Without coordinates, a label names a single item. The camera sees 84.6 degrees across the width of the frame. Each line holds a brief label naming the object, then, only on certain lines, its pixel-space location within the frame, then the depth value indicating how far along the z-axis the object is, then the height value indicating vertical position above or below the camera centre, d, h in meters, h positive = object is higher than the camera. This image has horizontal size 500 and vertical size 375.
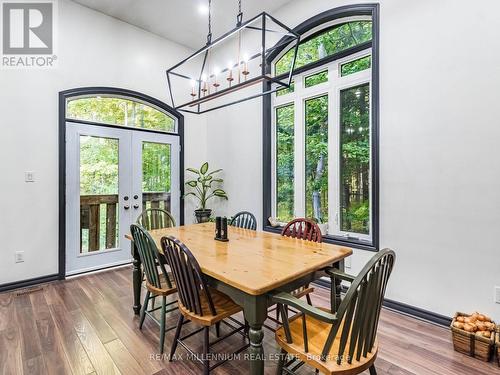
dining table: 1.45 -0.51
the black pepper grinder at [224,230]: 2.45 -0.39
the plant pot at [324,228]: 3.38 -0.51
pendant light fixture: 3.87 +2.08
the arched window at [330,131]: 3.03 +0.70
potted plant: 4.72 -0.05
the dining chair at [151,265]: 2.07 -0.62
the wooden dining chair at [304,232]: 2.38 -0.43
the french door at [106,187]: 3.69 -0.01
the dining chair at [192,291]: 1.66 -0.66
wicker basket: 1.96 -1.15
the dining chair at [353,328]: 1.23 -0.67
